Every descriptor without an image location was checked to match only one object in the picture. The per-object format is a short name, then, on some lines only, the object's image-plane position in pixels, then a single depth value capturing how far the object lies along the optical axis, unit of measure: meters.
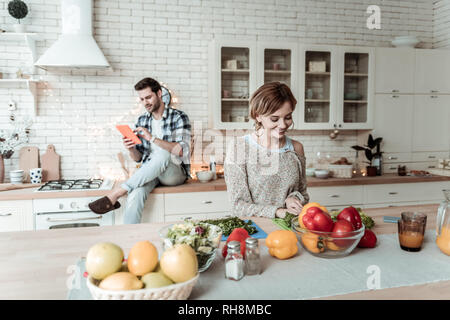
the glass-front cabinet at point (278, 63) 3.96
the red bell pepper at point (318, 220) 1.37
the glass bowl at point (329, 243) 1.33
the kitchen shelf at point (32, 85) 3.61
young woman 2.19
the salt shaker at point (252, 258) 1.21
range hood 3.46
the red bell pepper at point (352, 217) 1.43
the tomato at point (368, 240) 1.49
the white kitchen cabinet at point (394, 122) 4.30
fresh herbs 1.63
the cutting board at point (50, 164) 3.84
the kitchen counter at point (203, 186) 3.20
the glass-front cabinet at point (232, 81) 3.90
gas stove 3.37
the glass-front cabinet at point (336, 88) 4.12
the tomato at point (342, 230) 1.33
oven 3.24
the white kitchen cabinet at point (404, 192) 4.04
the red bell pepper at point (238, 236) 1.35
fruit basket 0.93
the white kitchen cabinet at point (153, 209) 3.51
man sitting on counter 3.31
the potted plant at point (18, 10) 3.54
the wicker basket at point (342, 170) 4.03
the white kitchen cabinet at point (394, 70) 4.24
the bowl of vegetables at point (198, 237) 1.21
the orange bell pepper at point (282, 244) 1.35
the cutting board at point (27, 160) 3.80
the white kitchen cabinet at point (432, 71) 4.35
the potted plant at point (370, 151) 4.20
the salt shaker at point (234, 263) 1.17
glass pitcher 1.41
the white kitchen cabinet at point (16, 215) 3.18
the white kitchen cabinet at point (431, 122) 4.41
